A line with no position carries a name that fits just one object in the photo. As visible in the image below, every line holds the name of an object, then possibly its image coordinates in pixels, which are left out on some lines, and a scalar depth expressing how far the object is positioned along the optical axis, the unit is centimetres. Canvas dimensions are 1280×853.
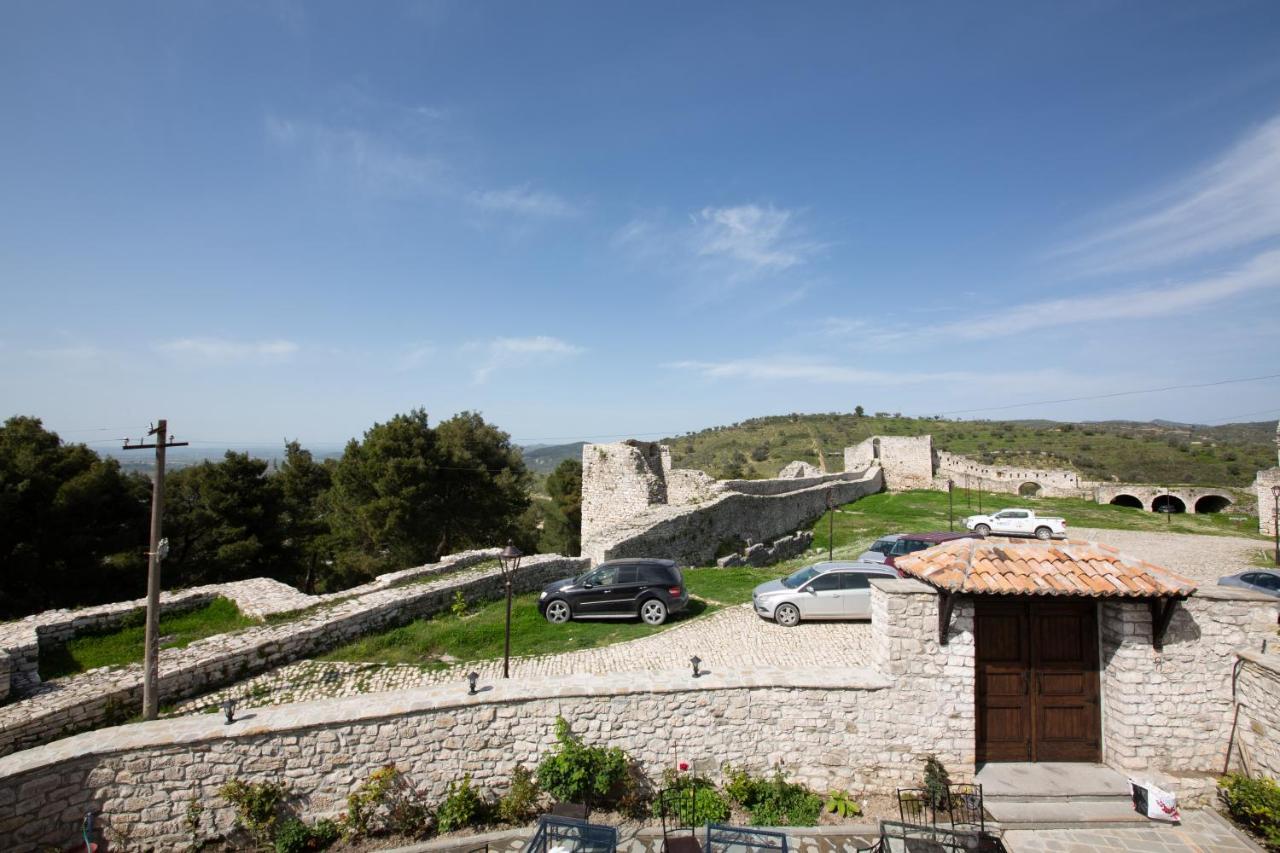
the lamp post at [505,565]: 987
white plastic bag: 702
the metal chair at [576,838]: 653
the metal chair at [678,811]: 763
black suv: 1291
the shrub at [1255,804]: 671
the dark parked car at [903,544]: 1600
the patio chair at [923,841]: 637
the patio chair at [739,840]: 614
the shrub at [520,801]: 798
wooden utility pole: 901
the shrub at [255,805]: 776
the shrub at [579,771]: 796
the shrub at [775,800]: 775
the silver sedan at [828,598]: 1224
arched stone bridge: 3447
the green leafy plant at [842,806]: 784
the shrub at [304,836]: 766
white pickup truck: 2025
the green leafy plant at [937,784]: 741
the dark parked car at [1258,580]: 1342
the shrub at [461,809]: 795
